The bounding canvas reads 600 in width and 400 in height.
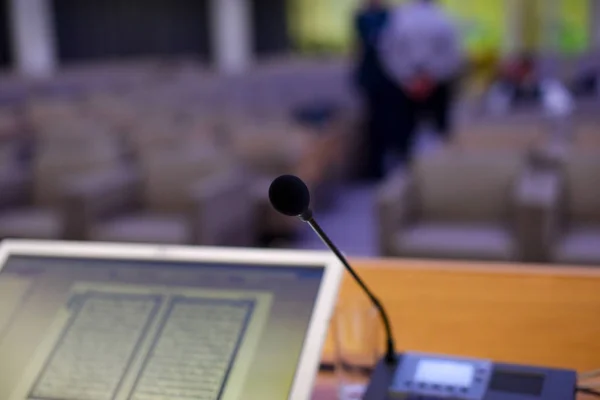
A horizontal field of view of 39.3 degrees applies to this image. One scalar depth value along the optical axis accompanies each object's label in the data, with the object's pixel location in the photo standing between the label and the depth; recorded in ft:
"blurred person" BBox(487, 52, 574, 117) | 21.10
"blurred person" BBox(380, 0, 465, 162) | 20.72
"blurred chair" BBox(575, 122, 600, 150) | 14.92
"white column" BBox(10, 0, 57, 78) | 45.11
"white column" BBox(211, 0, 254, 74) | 54.29
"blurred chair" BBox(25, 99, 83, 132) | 22.80
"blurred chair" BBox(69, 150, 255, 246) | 12.87
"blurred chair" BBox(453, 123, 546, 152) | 15.47
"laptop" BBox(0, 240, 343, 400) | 3.64
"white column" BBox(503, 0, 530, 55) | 52.19
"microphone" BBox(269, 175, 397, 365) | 3.45
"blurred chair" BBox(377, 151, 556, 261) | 11.80
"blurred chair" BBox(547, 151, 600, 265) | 11.97
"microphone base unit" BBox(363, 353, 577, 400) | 3.75
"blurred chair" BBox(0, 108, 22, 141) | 22.51
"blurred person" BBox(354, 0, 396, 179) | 22.12
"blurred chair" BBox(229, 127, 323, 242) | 16.38
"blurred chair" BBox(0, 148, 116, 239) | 14.17
